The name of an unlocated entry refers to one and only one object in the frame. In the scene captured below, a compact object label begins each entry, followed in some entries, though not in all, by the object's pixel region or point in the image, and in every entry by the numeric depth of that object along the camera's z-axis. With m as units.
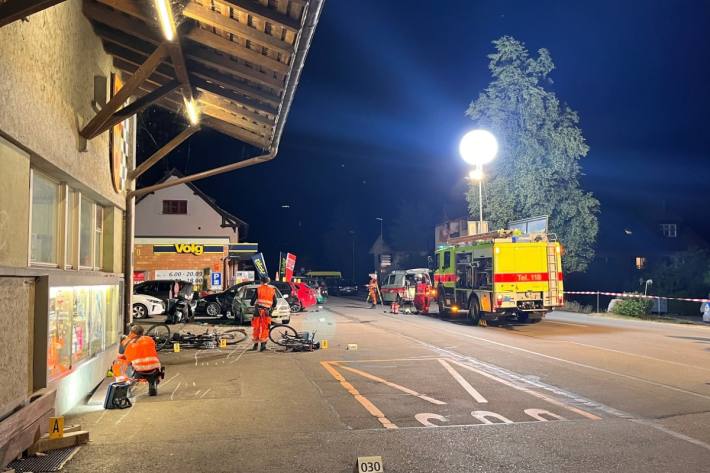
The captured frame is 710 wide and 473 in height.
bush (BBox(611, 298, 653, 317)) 25.66
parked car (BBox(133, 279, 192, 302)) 28.34
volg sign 42.19
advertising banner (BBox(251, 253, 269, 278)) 33.03
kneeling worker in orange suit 9.04
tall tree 33.25
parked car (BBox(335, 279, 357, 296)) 59.25
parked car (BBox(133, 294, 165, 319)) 26.38
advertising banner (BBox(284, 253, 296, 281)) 32.25
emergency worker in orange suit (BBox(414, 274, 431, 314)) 29.19
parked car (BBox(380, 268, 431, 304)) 33.25
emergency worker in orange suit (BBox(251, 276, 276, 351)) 14.77
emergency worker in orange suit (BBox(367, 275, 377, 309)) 33.53
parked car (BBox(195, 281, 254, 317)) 25.12
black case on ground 8.34
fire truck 20.08
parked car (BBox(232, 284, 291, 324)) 22.58
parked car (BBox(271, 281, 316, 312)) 29.86
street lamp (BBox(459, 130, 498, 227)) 31.28
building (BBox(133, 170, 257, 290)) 41.53
